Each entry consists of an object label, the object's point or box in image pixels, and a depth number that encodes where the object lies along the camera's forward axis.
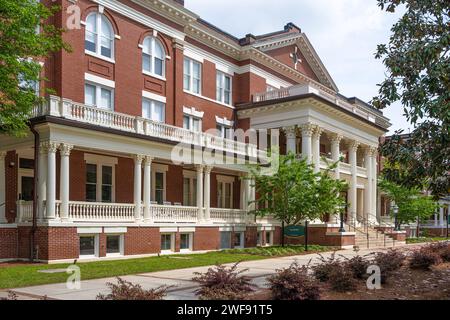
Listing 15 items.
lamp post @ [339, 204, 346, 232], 28.86
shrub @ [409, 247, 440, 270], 15.67
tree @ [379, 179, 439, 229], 40.94
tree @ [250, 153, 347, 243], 27.05
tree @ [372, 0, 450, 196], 11.61
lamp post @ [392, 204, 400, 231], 38.37
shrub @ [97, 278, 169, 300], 8.53
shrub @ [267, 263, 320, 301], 9.75
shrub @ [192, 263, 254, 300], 9.62
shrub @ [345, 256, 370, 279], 12.49
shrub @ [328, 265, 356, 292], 11.12
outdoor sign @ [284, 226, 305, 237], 26.78
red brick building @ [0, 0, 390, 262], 20.59
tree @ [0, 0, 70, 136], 15.77
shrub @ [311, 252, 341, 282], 12.09
